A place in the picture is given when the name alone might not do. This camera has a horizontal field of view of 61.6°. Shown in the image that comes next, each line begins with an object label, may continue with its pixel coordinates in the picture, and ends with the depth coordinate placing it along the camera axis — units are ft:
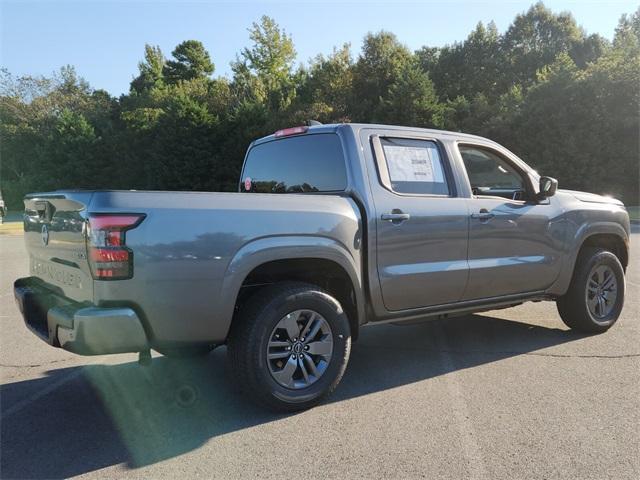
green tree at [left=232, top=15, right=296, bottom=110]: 150.10
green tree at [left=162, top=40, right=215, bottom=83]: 222.28
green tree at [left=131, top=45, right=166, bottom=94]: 204.72
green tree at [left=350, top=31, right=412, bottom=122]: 127.65
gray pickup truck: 10.09
